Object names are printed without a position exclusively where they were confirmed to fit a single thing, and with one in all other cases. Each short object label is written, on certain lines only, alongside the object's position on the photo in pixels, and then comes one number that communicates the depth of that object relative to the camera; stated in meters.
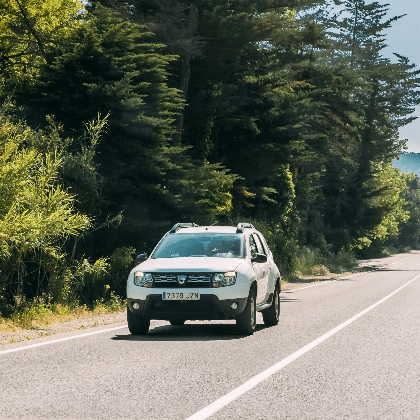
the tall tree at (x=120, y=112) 23.67
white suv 14.31
